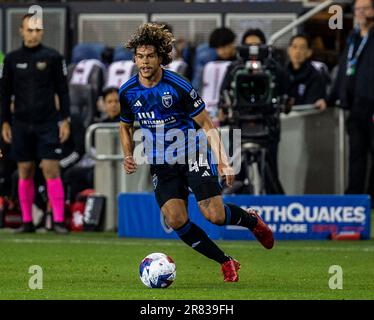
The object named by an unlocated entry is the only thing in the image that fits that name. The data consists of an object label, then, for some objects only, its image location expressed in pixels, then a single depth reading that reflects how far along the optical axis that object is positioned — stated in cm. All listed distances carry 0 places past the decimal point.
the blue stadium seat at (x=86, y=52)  2087
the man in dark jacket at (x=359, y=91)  1710
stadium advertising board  1566
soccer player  1137
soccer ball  1079
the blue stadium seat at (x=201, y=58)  1950
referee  1638
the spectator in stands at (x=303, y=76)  1812
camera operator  1641
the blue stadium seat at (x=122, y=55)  2055
